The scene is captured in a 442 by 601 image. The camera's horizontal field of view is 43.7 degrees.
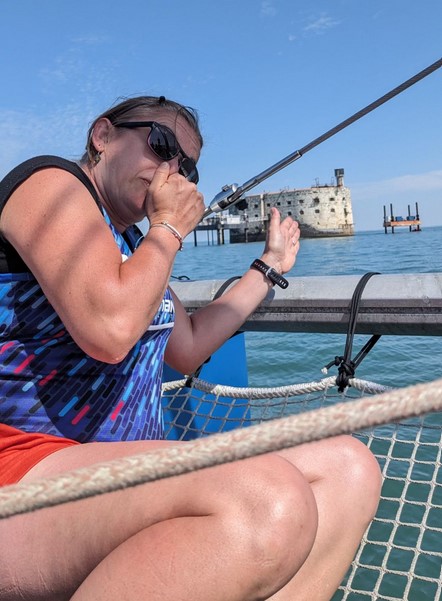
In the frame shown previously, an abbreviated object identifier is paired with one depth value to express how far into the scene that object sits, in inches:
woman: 28.4
